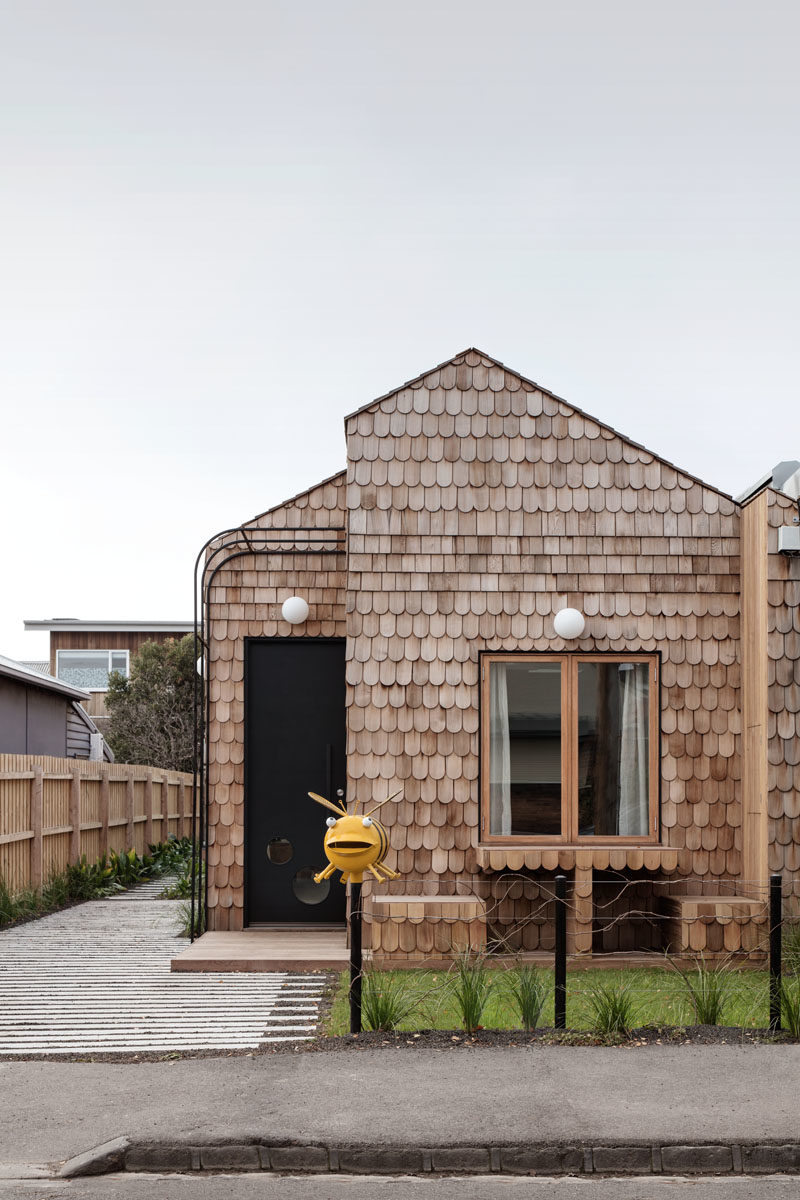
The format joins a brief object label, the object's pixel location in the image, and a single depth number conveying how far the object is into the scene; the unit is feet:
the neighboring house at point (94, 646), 110.63
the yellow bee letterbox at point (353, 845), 27.96
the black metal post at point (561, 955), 23.02
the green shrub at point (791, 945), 28.89
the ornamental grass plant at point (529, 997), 22.91
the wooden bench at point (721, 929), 31.45
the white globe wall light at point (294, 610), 36.01
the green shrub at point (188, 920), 36.33
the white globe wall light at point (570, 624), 33.01
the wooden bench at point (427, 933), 30.89
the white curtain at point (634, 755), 33.22
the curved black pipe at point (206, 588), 36.17
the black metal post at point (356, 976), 22.85
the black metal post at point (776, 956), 22.94
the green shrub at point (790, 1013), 22.48
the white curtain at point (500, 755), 33.14
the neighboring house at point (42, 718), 60.54
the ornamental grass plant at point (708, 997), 23.54
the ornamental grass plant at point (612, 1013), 22.45
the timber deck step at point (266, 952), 31.01
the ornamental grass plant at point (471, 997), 22.67
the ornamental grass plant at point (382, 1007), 22.94
